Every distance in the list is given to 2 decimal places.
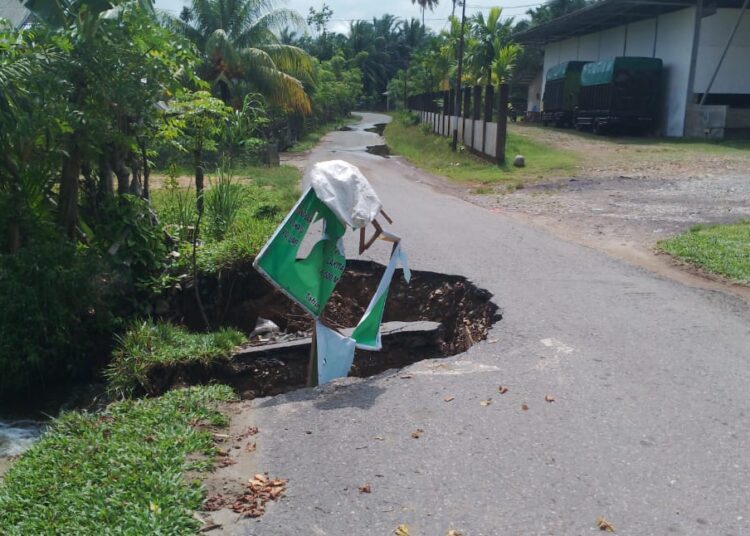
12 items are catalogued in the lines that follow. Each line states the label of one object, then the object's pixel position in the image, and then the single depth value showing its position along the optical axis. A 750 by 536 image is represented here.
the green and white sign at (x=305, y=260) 5.09
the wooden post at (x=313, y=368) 5.52
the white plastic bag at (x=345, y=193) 4.97
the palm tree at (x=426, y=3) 75.34
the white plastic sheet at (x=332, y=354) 5.38
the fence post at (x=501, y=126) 20.45
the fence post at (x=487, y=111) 22.77
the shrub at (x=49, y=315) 6.77
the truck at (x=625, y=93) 27.78
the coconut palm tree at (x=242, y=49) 24.58
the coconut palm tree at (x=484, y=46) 32.19
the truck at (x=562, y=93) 32.62
